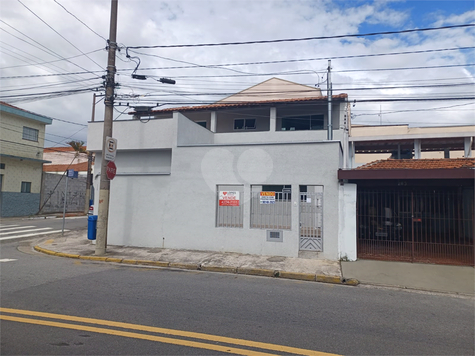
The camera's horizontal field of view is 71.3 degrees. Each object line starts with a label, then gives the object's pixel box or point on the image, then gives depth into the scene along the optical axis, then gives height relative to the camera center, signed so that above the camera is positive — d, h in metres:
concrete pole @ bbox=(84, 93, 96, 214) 25.90 +1.29
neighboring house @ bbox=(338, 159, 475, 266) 9.66 -0.21
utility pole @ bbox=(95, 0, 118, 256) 10.49 +2.27
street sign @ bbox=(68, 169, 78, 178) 15.66 +1.23
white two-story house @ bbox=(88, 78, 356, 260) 10.44 +0.28
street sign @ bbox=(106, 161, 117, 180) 10.48 +0.95
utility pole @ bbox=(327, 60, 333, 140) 15.70 +4.07
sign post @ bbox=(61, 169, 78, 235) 15.48 +1.23
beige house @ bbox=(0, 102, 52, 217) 23.12 +2.79
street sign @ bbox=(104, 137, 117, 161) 10.38 +1.61
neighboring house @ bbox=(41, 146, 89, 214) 26.80 +0.87
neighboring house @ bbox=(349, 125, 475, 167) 21.62 +4.56
